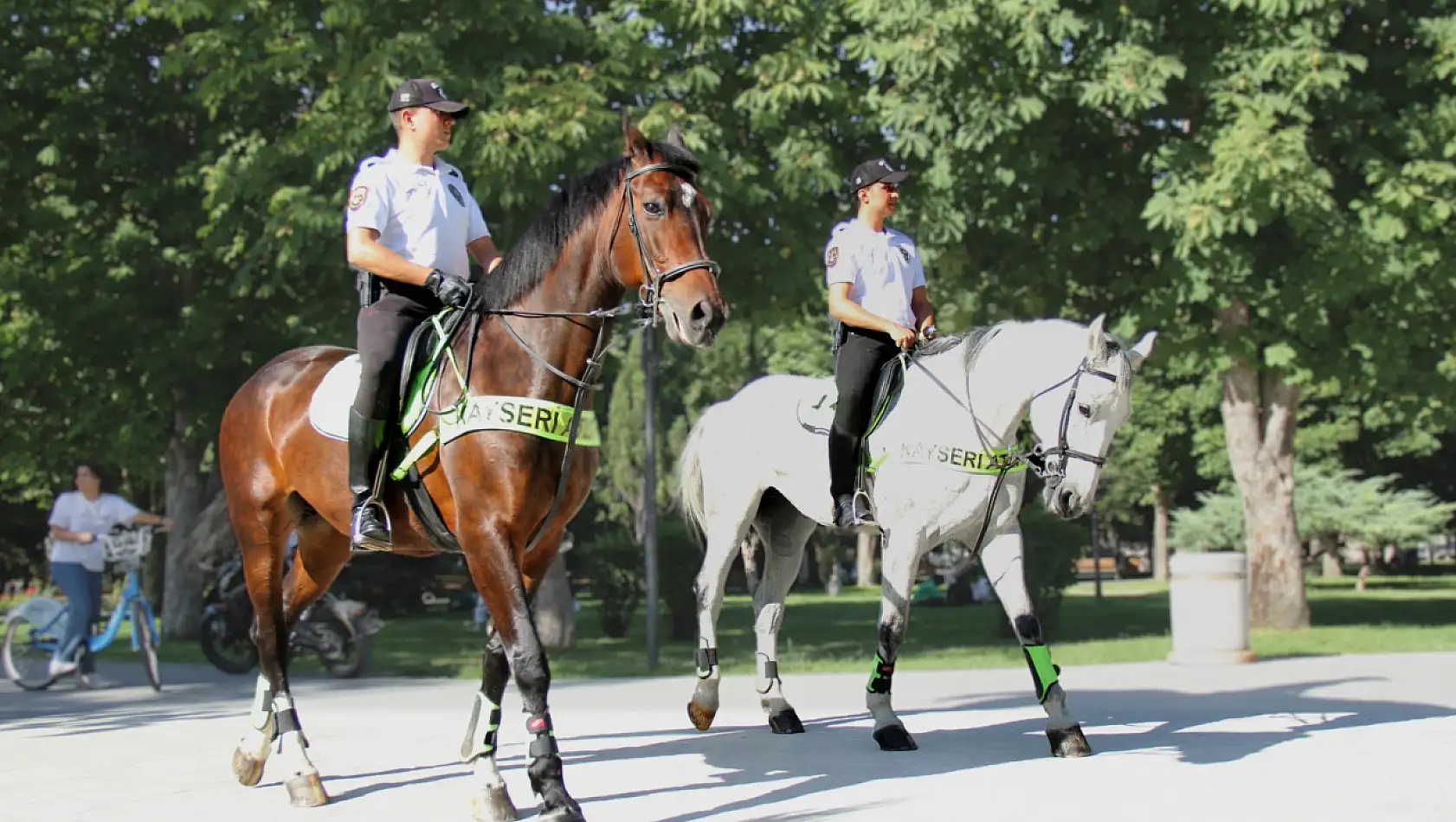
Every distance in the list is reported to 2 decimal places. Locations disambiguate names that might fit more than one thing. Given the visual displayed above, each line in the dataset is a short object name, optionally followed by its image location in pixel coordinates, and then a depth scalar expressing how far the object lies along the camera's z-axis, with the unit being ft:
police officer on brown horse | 24.48
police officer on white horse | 31.76
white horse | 28.63
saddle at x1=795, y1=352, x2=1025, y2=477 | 30.07
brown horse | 22.35
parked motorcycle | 58.08
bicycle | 51.80
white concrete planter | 53.21
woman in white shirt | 52.42
